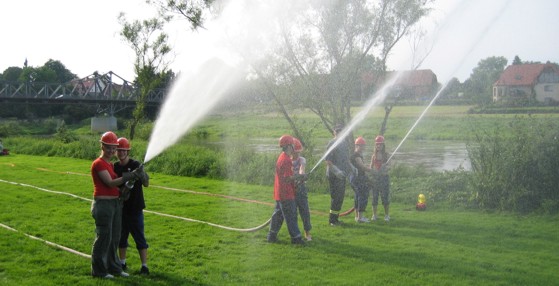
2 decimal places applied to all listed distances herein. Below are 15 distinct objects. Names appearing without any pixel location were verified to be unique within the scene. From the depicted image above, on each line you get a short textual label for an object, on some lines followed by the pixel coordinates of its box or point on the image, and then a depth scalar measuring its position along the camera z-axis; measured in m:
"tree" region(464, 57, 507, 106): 30.28
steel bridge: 48.56
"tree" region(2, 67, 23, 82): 106.50
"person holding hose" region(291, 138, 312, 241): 10.20
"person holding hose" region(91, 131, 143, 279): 7.60
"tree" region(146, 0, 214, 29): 20.53
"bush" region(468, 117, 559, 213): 12.77
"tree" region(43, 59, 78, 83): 110.50
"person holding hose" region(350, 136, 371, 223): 11.95
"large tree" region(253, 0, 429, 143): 19.14
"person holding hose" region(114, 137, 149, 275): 8.07
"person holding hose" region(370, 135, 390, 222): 12.11
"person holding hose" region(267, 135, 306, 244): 9.87
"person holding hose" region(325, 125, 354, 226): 11.44
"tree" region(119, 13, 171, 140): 41.66
